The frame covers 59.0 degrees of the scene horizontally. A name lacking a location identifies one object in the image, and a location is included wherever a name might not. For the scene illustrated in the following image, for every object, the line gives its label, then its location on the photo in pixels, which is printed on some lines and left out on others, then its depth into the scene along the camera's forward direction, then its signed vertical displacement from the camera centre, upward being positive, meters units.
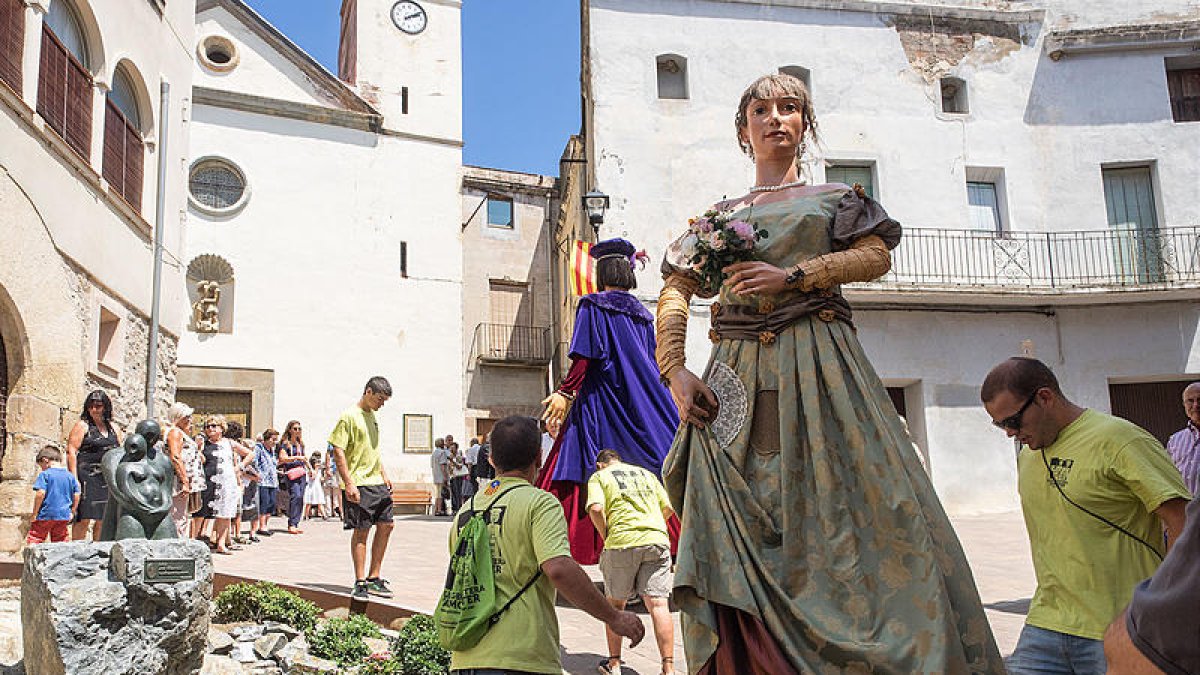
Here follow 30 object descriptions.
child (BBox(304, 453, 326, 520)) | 18.62 -0.15
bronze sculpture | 6.41 +0.00
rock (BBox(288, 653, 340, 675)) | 6.00 -1.04
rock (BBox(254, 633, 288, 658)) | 6.55 -0.99
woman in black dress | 9.33 +0.33
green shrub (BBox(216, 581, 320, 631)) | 7.04 -0.82
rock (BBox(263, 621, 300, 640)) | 6.81 -0.93
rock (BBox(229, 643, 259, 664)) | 6.61 -1.04
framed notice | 24.64 +1.06
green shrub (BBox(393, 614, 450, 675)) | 5.55 -0.92
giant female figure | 2.80 -0.05
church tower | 26.27 +10.42
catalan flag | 13.98 +2.65
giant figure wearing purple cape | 6.25 +0.38
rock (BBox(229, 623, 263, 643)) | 6.87 -0.96
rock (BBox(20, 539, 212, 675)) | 5.52 -0.65
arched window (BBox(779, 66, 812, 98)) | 19.69 +7.27
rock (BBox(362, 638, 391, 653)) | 6.49 -1.01
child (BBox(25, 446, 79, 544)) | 9.06 -0.08
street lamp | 16.34 +4.11
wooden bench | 23.70 -0.42
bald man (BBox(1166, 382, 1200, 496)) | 6.41 +0.05
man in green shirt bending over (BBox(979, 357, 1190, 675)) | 3.18 -0.17
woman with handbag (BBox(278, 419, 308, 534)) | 15.39 +0.24
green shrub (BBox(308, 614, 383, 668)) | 6.24 -0.94
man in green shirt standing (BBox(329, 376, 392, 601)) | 7.54 -0.03
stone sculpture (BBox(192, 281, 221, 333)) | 23.20 +3.86
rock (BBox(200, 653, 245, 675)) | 6.37 -1.08
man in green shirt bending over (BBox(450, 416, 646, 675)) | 3.46 -0.37
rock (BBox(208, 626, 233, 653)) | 6.73 -0.99
